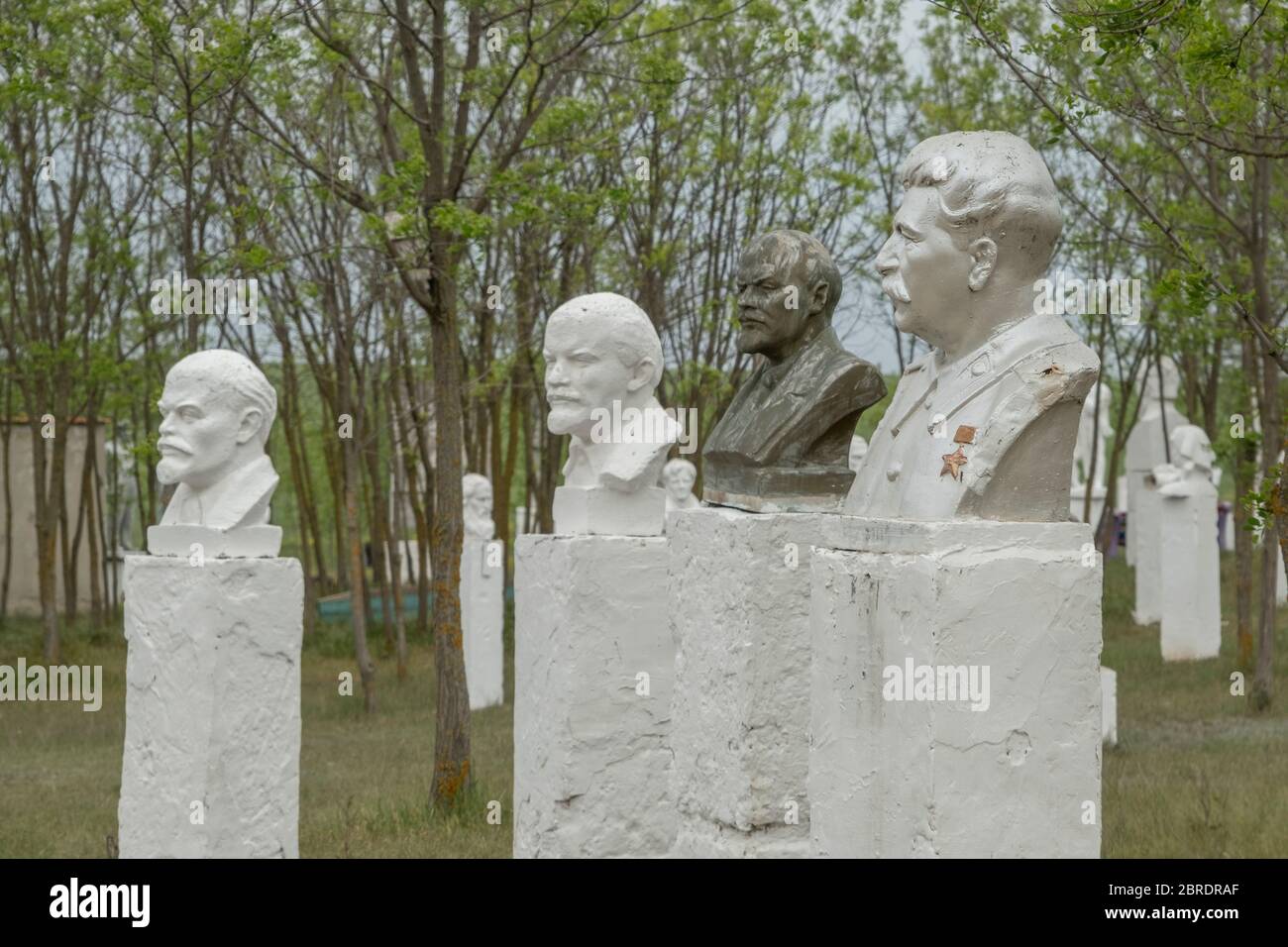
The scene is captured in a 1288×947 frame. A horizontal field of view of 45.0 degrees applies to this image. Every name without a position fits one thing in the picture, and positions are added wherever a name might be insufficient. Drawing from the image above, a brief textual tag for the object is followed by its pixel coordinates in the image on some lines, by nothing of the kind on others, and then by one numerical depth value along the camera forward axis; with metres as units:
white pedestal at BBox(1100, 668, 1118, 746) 10.36
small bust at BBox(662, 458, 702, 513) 15.02
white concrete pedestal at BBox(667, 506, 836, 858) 5.43
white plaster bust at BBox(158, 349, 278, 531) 6.78
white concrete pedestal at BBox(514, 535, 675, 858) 6.60
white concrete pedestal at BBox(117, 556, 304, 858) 6.61
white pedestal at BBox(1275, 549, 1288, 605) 19.19
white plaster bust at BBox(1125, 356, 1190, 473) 20.08
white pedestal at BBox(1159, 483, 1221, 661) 15.12
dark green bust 5.62
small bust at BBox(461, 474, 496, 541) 15.05
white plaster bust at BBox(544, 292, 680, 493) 6.92
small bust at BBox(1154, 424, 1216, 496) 15.41
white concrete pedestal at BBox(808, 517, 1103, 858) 3.94
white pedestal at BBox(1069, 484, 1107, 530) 25.81
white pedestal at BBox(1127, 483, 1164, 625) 17.89
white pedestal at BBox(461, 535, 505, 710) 14.17
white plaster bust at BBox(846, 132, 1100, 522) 4.07
